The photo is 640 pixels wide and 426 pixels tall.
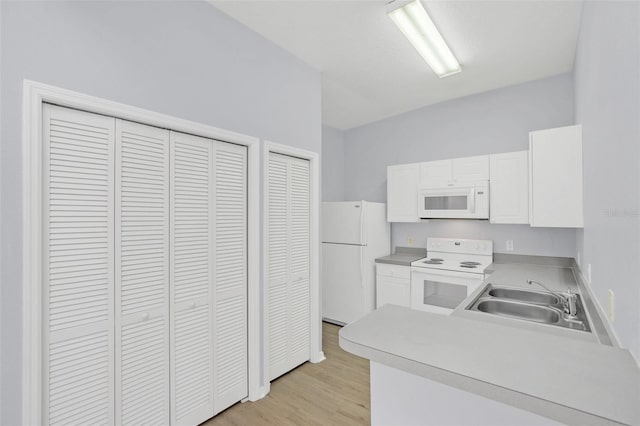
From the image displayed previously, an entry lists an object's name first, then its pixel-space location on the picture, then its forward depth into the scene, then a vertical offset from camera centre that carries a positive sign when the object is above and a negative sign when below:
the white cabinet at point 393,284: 3.50 -0.84
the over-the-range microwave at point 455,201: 3.19 +0.18
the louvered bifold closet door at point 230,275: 2.15 -0.45
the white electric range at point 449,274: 3.10 -0.63
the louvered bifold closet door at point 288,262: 2.57 -0.42
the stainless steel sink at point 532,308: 1.60 -0.57
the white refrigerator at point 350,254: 3.75 -0.51
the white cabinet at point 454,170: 3.22 +0.53
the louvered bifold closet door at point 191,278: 1.91 -0.42
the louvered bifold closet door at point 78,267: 1.42 -0.26
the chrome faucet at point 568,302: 1.63 -0.51
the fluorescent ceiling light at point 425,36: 2.05 +1.44
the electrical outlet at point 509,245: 3.37 -0.33
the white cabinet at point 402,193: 3.73 +0.31
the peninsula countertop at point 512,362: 0.72 -0.45
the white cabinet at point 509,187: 2.96 +0.30
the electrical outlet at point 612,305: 1.14 -0.35
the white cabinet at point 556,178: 2.39 +0.33
